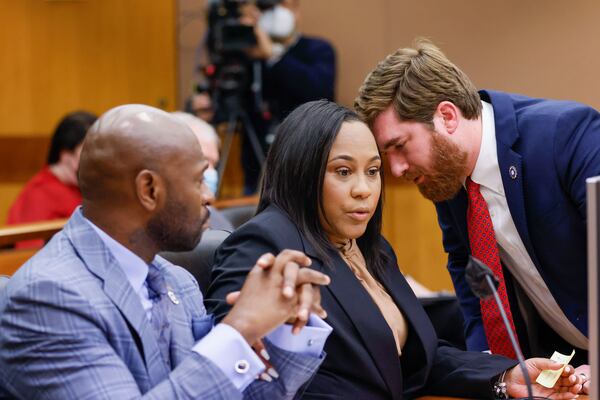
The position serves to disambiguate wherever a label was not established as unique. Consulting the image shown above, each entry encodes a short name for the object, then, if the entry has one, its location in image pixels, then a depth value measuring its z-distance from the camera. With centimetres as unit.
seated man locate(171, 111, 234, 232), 719
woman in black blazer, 390
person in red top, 929
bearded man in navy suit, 482
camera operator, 1208
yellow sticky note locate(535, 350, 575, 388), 425
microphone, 323
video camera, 1187
